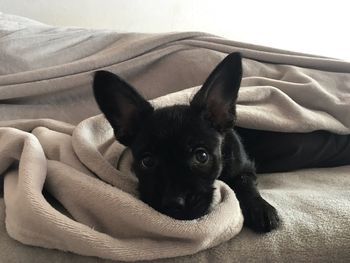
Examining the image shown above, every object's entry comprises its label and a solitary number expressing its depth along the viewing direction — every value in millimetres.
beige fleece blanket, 237
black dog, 247
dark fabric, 366
